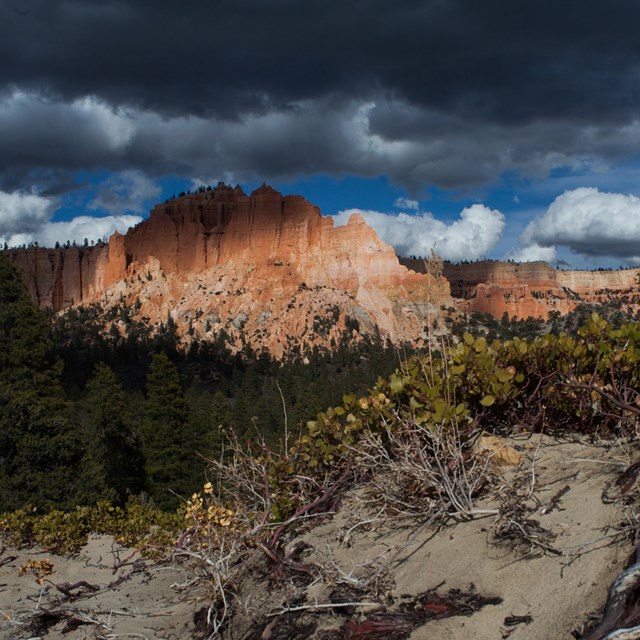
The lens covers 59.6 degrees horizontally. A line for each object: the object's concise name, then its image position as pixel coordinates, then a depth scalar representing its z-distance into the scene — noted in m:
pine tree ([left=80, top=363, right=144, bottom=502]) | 20.45
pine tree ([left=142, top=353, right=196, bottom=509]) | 21.30
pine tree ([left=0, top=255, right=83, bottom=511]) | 12.18
